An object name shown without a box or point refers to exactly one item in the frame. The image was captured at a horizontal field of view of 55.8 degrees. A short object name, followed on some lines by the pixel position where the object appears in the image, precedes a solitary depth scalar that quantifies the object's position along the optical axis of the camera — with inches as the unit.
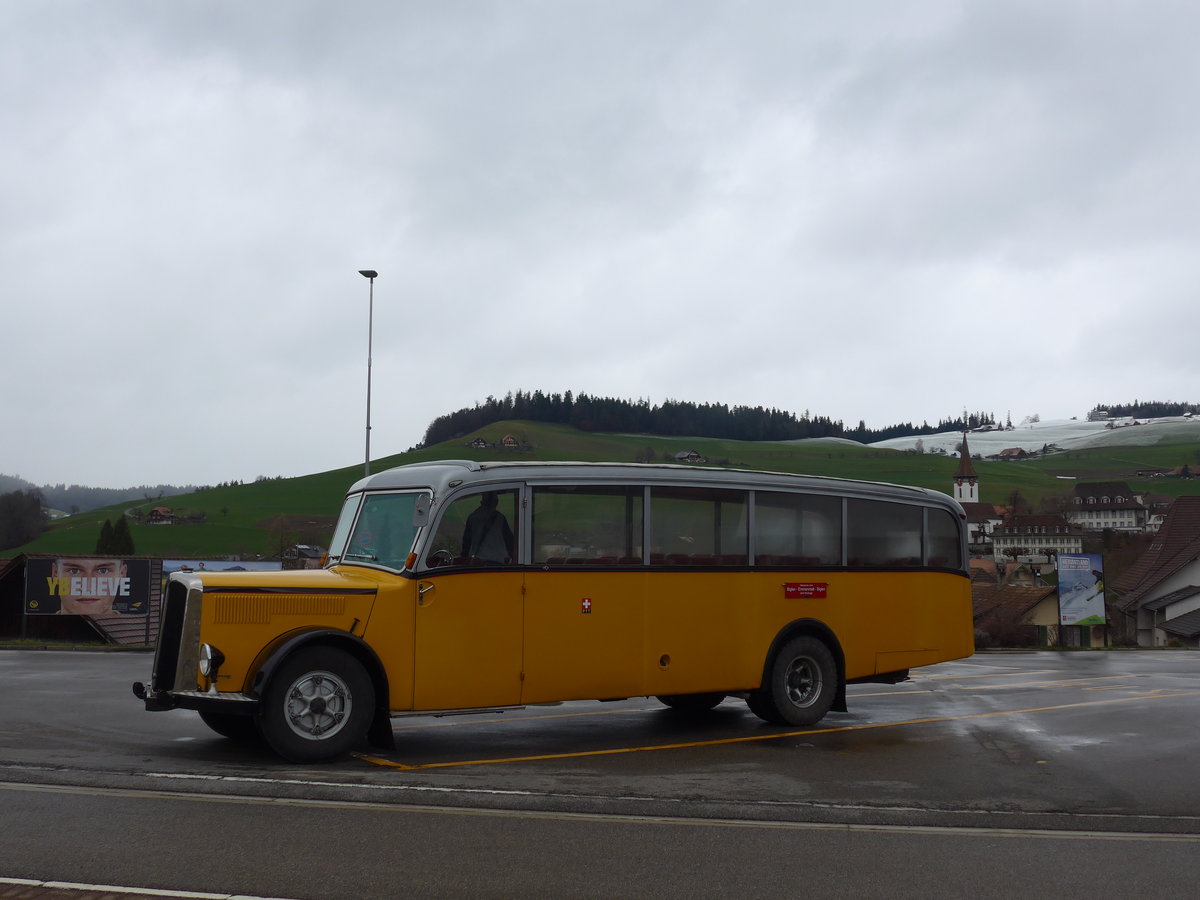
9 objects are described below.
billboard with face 1180.5
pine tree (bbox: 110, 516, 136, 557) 3206.2
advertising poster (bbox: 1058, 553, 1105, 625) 1341.0
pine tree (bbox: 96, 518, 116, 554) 3208.7
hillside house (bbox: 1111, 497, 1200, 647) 2277.3
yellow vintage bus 362.0
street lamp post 1223.5
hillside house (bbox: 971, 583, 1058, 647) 1813.5
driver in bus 402.3
